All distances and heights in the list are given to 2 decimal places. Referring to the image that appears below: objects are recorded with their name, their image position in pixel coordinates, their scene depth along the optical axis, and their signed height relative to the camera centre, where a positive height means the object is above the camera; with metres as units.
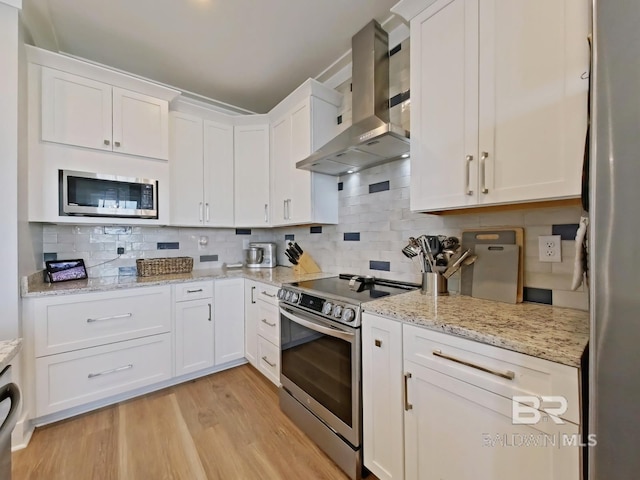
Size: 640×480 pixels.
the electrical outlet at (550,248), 1.28 -0.04
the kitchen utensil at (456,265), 1.50 -0.14
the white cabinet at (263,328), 2.14 -0.76
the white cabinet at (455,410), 0.83 -0.63
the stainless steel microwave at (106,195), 2.02 +0.34
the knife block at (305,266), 2.61 -0.26
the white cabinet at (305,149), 2.34 +0.81
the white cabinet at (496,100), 1.03 +0.61
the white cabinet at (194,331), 2.30 -0.80
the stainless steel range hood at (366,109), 1.75 +0.94
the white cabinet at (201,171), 2.55 +0.66
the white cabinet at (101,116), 1.95 +0.95
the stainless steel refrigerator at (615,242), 0.59 -0.01
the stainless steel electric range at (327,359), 1.41 -0.72
